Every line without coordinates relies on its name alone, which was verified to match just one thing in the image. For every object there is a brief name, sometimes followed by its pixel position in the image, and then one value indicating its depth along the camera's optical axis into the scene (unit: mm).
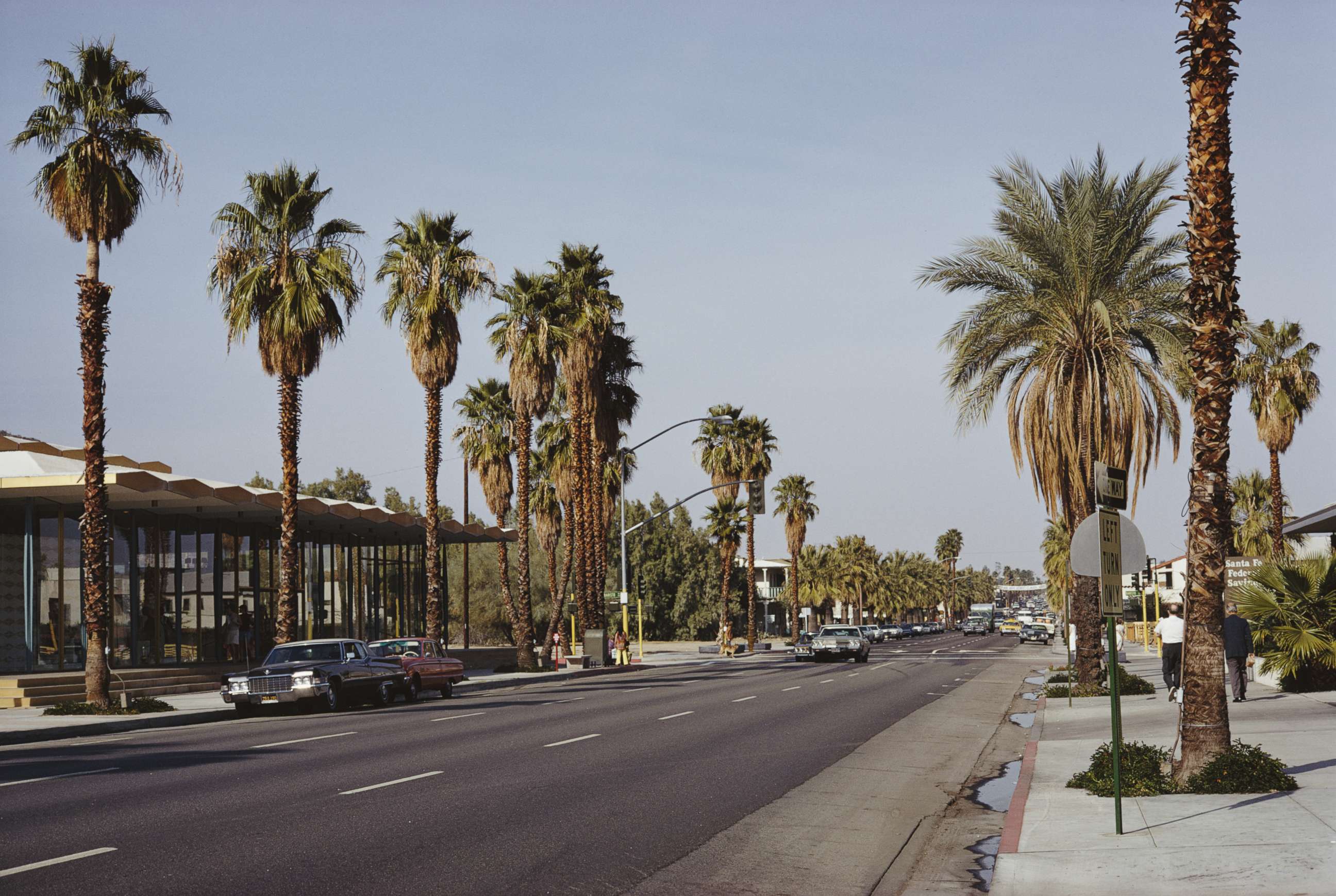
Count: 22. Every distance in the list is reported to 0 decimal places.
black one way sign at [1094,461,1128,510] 10148
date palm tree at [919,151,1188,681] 24047
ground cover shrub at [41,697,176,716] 24688
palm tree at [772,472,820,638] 86250
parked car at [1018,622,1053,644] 88250
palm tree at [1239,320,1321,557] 47719
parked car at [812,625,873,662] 50938
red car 29234
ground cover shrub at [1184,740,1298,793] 11664
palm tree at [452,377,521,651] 58188
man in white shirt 22031
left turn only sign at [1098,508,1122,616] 9516
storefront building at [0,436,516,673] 31406
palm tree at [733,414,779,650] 70812
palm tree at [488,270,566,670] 42688
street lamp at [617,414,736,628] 47000
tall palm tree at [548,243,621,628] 46688
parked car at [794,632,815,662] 52094
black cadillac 24578
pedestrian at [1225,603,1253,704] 21984
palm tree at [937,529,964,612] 198375
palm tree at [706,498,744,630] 75562
